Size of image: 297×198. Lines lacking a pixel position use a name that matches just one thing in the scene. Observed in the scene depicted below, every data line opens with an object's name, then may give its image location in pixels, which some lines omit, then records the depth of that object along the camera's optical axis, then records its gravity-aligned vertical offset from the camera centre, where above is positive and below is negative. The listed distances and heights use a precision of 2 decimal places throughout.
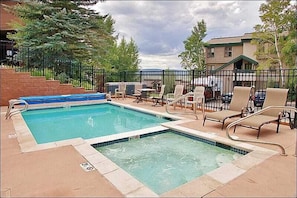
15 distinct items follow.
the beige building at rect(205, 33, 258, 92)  21.92 +3.92
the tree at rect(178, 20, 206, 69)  26.00 +4.84
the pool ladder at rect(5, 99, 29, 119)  7.18 -0.92
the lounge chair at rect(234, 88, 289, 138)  5.12 -0.63
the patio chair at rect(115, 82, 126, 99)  13.36 -0.20
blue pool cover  9.77 -0.55
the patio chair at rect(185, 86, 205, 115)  7.88 -0.32
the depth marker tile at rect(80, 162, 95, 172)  3.38 -1.27
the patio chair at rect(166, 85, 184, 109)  9.23 -0.20
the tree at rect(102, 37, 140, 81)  23.27 +3.37
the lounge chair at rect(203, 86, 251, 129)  5.90 -0.56
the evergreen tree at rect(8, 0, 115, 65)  13.15 +3.57
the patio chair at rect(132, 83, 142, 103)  14.17 +0.00
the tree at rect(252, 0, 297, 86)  16.50 +4.36
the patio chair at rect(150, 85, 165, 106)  10.38 -0.51
